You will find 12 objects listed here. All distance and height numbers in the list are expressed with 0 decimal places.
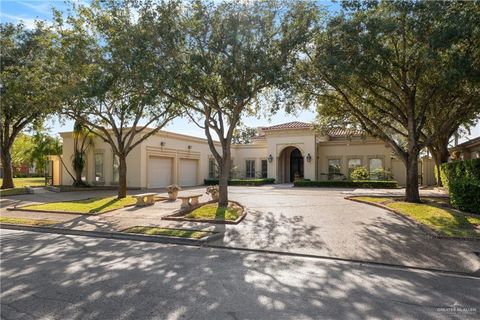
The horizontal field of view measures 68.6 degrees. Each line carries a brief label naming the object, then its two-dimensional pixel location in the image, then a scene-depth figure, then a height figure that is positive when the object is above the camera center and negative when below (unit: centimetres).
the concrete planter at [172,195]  1705 -95
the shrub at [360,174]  2653 -3
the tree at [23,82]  1435 +411
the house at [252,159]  2630 +134
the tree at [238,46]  1123 +424
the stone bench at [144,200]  1515 -105
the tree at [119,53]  1115 +424
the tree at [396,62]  992 +366
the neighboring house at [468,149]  2052 +151
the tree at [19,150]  4409 +351
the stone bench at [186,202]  1348 -104
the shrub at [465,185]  1127 -44
